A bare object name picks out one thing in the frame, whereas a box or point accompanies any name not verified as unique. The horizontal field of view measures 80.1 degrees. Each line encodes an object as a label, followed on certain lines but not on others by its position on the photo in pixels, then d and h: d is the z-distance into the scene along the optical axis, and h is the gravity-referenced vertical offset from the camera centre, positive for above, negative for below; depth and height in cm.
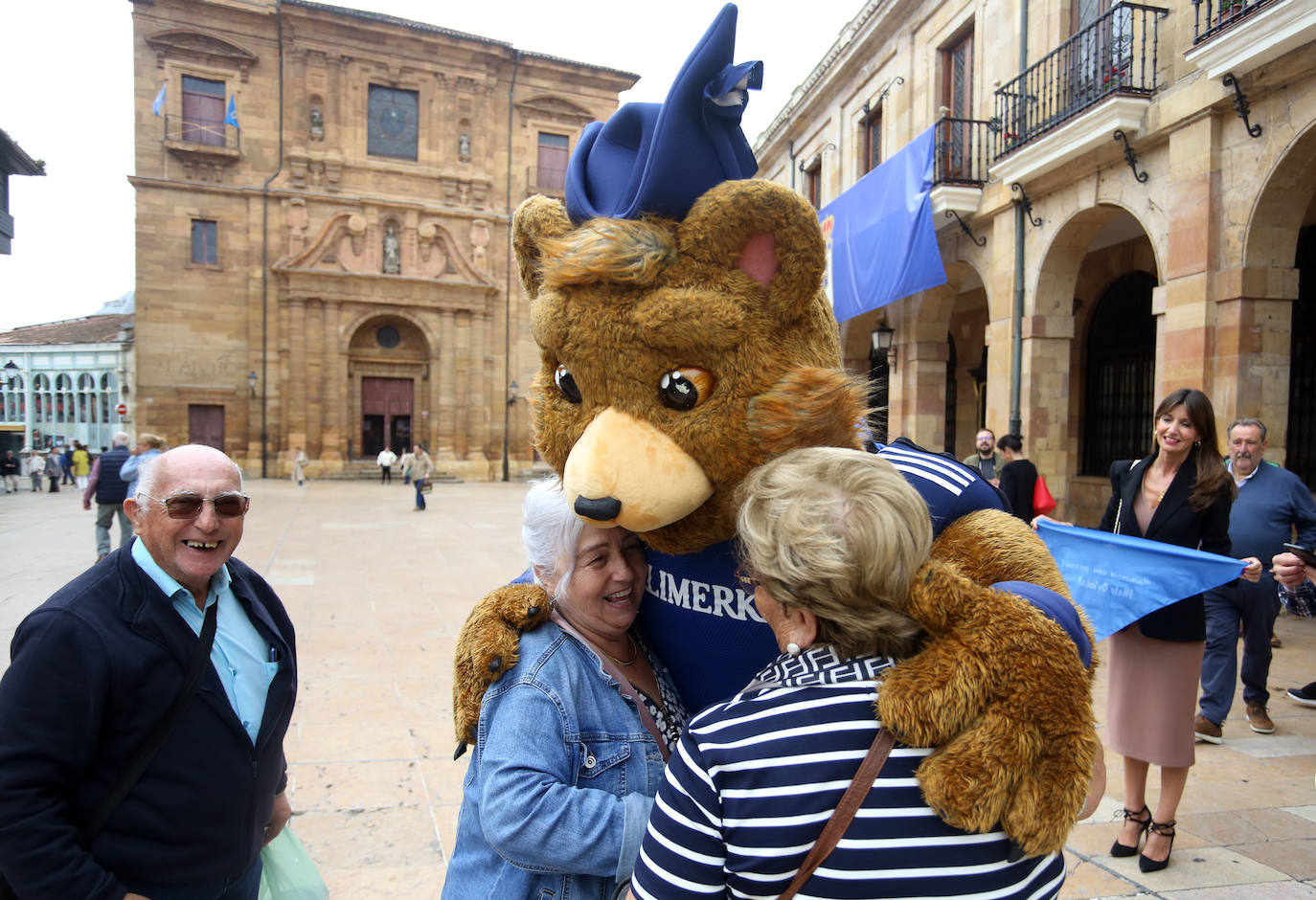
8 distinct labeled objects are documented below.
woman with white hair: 130 -57
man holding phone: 295 -51
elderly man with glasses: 156 -65
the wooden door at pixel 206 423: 2391 -6
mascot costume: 137 +11
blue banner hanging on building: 1027 +283
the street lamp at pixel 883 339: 1298 +153
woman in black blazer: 310 -87
